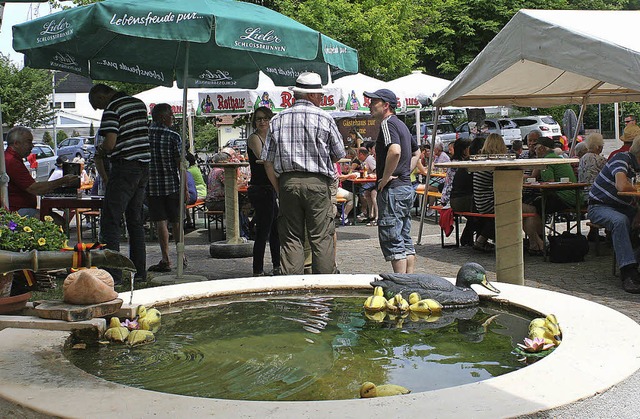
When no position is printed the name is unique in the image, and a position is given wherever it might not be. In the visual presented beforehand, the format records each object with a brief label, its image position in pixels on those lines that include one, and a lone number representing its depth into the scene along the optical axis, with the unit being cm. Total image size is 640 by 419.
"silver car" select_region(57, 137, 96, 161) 3806
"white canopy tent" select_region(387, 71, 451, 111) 1716
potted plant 428
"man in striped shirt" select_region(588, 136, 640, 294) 825
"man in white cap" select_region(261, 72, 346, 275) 682
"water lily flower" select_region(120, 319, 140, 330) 449
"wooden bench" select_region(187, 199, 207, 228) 1334
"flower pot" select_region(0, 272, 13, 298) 405
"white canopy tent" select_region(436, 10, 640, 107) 824
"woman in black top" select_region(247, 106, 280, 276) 869
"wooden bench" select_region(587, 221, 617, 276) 901
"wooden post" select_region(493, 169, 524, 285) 659
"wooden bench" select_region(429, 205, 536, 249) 1063
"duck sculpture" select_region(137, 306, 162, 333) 462
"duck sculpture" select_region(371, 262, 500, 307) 507
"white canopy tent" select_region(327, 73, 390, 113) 1620
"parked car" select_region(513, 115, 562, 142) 3712
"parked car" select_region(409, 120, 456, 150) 3442
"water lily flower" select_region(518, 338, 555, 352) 392
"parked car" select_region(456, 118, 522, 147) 3547
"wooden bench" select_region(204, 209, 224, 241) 1323
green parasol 726
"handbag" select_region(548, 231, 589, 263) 1016
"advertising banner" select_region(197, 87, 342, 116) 1594
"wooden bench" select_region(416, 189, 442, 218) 1484
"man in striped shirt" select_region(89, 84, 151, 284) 795
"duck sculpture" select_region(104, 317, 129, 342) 431
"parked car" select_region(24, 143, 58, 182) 2924
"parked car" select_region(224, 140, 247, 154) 3487
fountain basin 282
